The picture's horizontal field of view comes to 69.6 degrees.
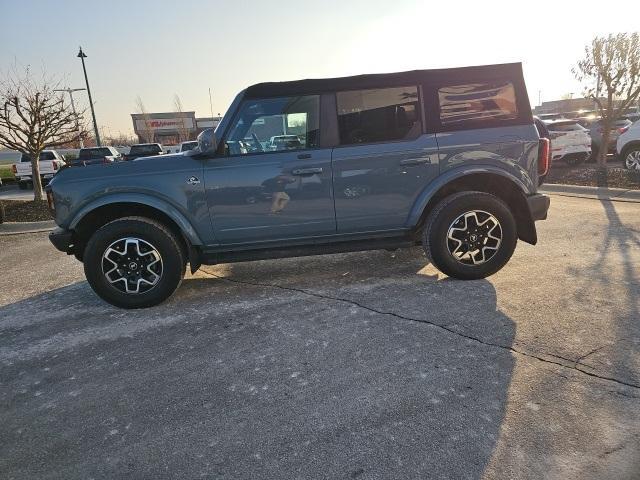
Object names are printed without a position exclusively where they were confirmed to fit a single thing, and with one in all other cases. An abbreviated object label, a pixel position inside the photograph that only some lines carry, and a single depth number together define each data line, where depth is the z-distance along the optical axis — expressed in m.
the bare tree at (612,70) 11.45
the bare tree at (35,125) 11.69
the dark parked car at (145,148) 22.17
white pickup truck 19.95
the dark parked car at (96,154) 20.73
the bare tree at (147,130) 50.34
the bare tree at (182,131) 52.72
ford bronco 4.12
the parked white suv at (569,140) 13.34
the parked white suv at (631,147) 11.02
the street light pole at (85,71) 20.47
